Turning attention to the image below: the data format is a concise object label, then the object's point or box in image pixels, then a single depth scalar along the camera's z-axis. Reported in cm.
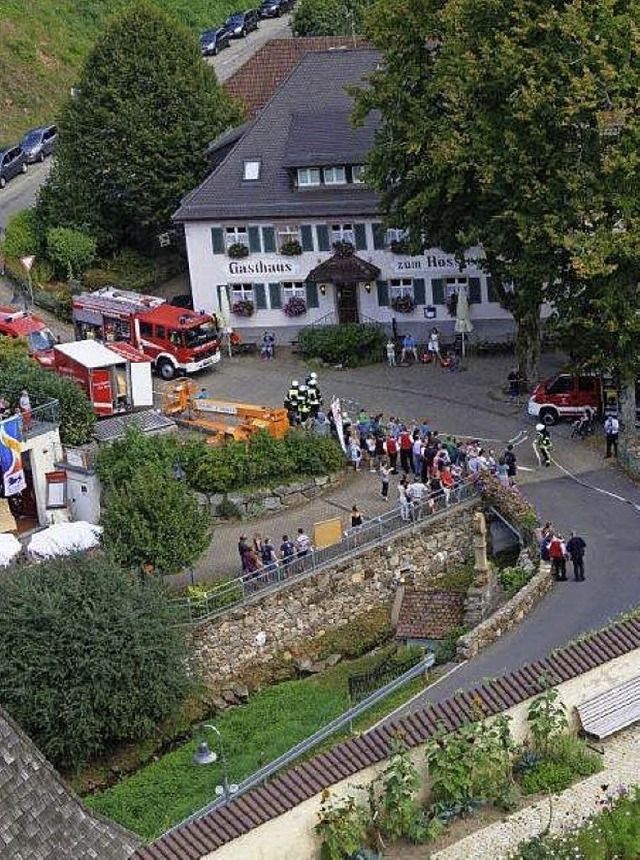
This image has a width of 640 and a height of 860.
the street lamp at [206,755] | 3731
